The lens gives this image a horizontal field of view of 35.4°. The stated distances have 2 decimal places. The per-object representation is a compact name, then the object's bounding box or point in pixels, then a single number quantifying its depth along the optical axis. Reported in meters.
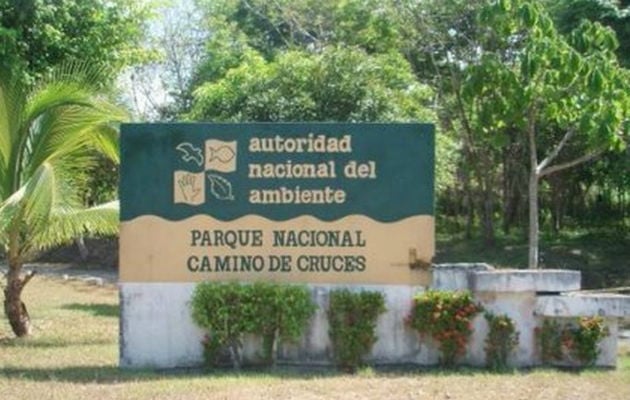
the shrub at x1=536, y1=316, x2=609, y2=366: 9.47
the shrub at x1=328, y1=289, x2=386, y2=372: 9.42
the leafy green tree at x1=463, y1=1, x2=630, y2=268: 12.23
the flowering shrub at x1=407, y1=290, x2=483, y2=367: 9.43
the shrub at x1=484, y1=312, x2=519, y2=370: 9.48
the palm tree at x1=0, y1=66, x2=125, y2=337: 11.46
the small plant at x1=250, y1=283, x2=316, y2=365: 9.34
